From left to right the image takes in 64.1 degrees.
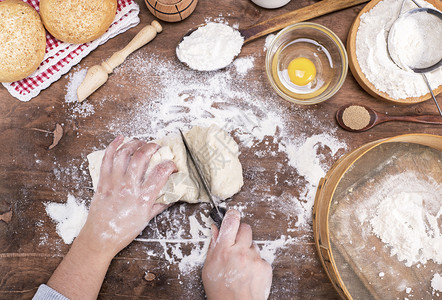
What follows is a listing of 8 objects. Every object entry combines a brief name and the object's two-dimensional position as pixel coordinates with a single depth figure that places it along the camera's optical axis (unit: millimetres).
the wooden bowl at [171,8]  1040
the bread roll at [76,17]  990
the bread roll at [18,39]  982
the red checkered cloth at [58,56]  1097
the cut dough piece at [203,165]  1024
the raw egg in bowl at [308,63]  1059
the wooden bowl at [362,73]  1032
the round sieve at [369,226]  1026
